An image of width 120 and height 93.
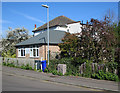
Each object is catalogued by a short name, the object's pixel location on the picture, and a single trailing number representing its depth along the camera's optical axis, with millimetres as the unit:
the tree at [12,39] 37031
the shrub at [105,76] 11025
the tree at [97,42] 12445
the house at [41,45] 21922
